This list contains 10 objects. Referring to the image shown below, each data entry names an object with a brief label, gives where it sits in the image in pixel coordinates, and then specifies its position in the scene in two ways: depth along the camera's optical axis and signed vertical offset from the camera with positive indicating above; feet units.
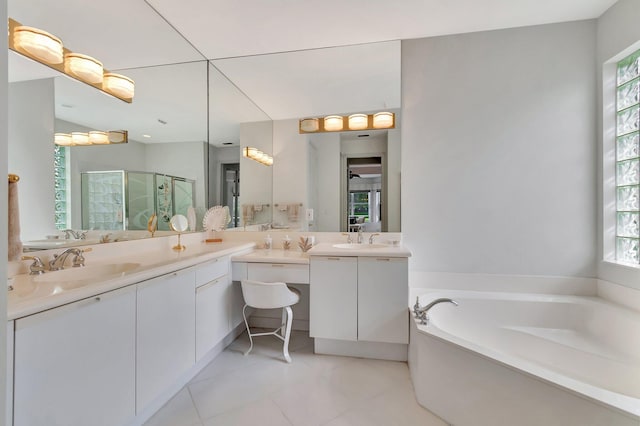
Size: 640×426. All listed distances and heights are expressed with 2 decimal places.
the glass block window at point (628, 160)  6.17 +1.19
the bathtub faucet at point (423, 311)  5.65 -2.10
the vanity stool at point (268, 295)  6.55 -1.99
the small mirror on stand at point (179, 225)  7.24 -0.37
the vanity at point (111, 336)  3.08 -1.79
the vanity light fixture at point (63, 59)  4.19 +2.61
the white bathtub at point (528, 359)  3.65 -2.63
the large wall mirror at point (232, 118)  5.19 +2.33
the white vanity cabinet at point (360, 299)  6.61 -2.11
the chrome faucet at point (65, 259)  4.43 -0.79
